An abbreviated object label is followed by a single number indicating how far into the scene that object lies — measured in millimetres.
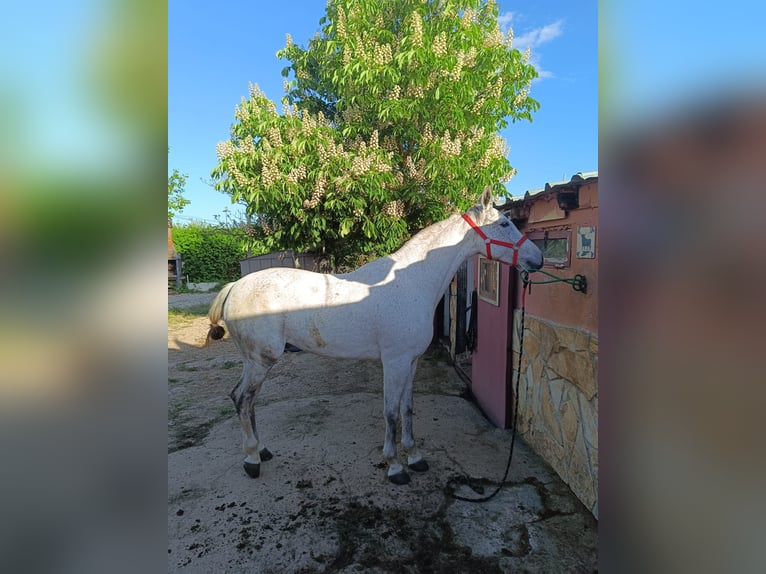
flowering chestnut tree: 3994
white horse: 2975
